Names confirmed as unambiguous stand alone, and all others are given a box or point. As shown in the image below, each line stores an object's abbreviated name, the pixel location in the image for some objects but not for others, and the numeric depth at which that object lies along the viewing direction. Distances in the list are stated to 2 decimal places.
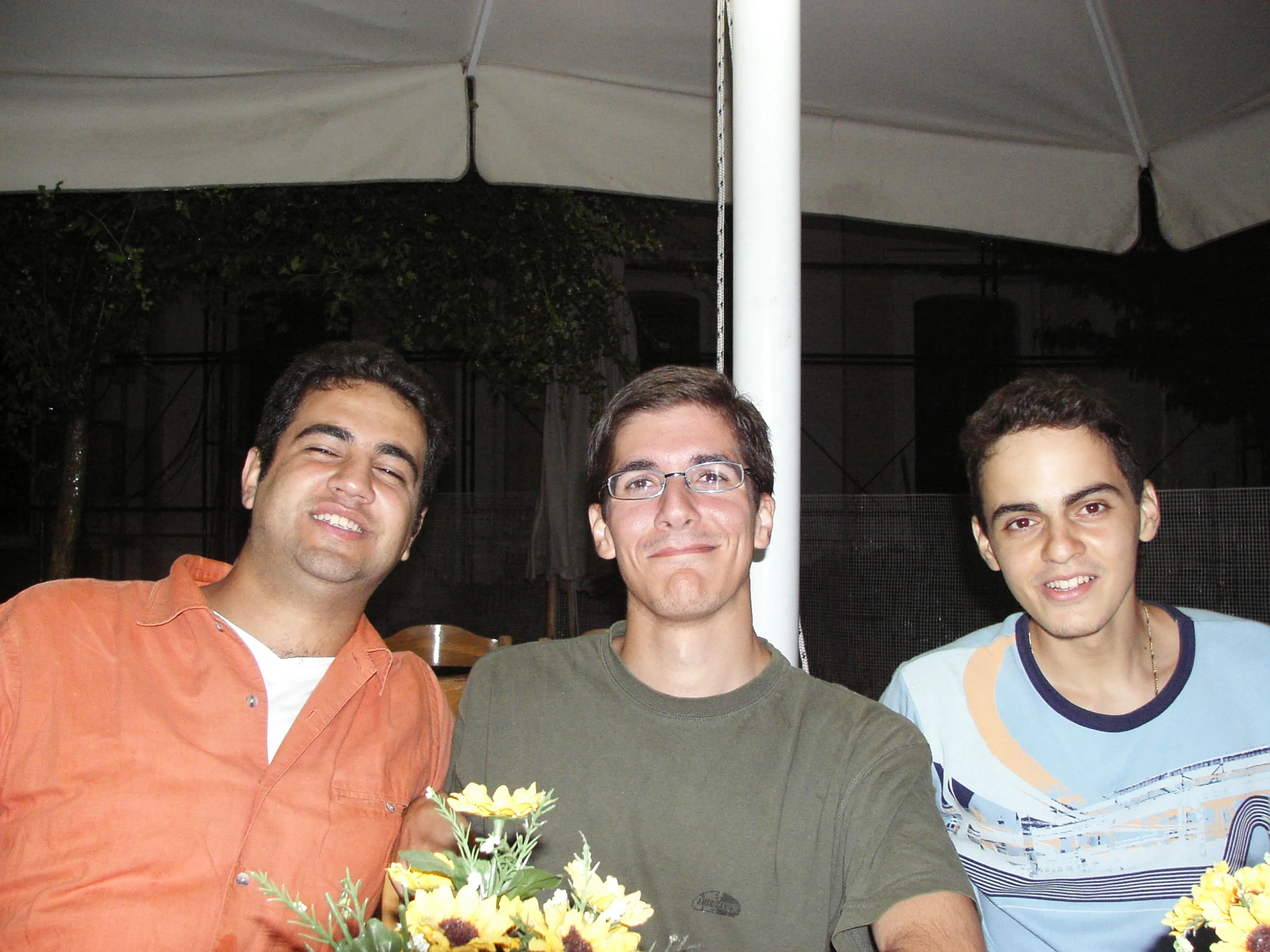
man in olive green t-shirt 1.54
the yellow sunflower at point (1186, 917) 1.05
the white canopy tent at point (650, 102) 2.26
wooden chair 3.32
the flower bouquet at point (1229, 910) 0.94
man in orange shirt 1.66
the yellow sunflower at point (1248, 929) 0.94
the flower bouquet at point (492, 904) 0.77
